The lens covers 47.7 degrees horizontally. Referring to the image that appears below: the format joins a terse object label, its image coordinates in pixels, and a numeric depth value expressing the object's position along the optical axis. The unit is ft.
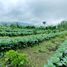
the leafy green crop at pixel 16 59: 11.42
